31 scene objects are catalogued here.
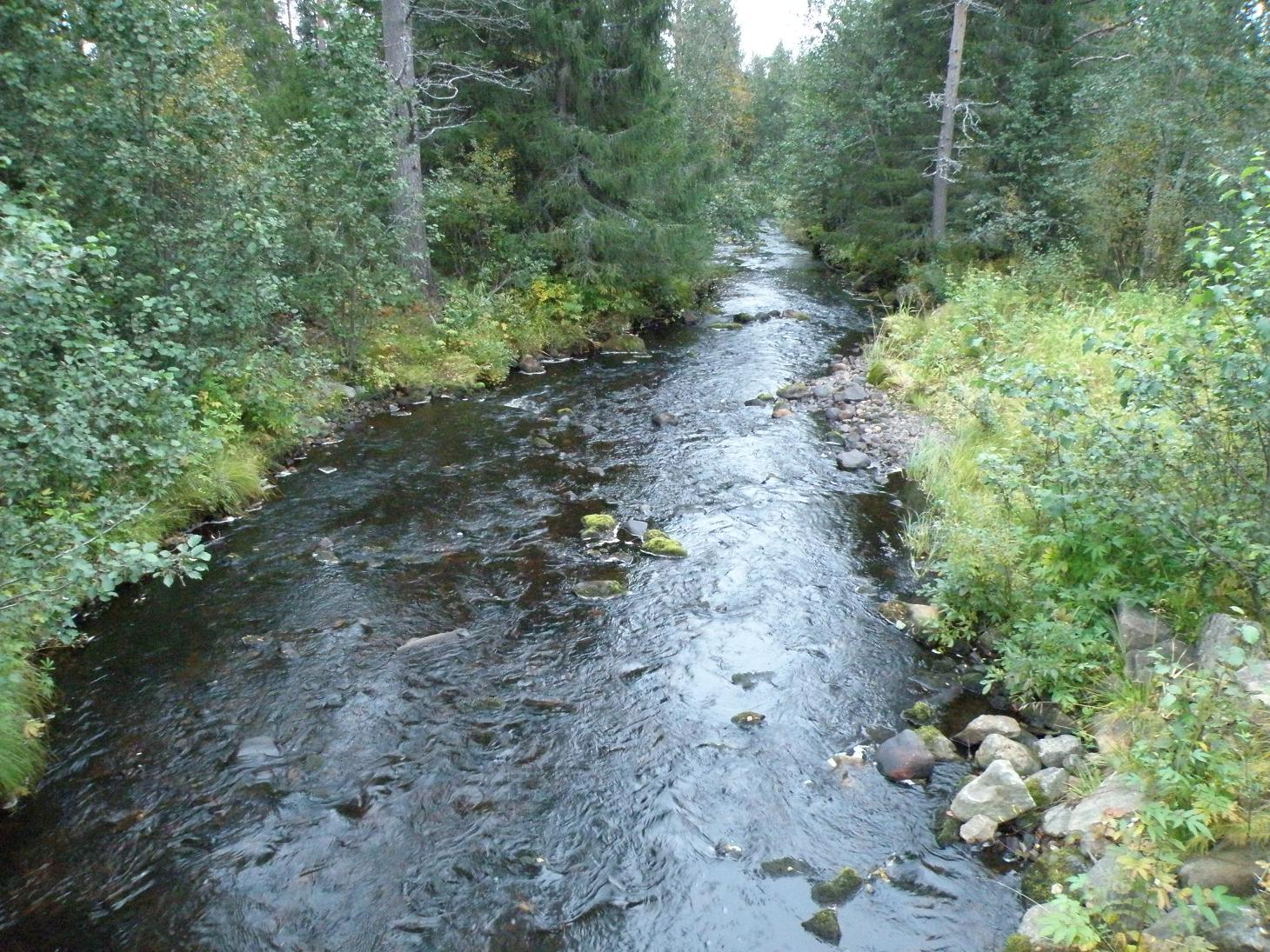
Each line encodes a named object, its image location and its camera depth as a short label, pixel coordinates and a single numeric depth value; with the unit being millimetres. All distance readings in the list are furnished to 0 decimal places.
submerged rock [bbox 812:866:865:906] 4738
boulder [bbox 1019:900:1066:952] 4090
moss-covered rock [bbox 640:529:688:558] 9086
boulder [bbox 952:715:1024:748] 5906
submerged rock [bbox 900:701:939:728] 6273
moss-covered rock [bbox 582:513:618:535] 9586
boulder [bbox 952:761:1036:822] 5125
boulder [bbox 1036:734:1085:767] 5480
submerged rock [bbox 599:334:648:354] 19141
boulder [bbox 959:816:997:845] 5047
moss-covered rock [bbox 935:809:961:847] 5090
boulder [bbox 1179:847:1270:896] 3717
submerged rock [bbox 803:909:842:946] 4484
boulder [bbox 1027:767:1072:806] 5160
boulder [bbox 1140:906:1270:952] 3412
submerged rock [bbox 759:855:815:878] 4941
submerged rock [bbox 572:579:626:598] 8219
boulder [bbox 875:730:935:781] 5672
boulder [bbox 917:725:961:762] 5832
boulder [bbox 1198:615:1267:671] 4645
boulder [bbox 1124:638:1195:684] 5395
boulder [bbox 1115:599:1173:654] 5730
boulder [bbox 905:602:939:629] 7320
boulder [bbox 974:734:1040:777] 5500
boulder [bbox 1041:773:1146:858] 4566
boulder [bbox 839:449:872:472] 11492
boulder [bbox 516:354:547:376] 17219
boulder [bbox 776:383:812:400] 15047
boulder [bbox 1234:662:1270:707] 4097
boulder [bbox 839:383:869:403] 14508
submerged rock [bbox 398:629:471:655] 7230
